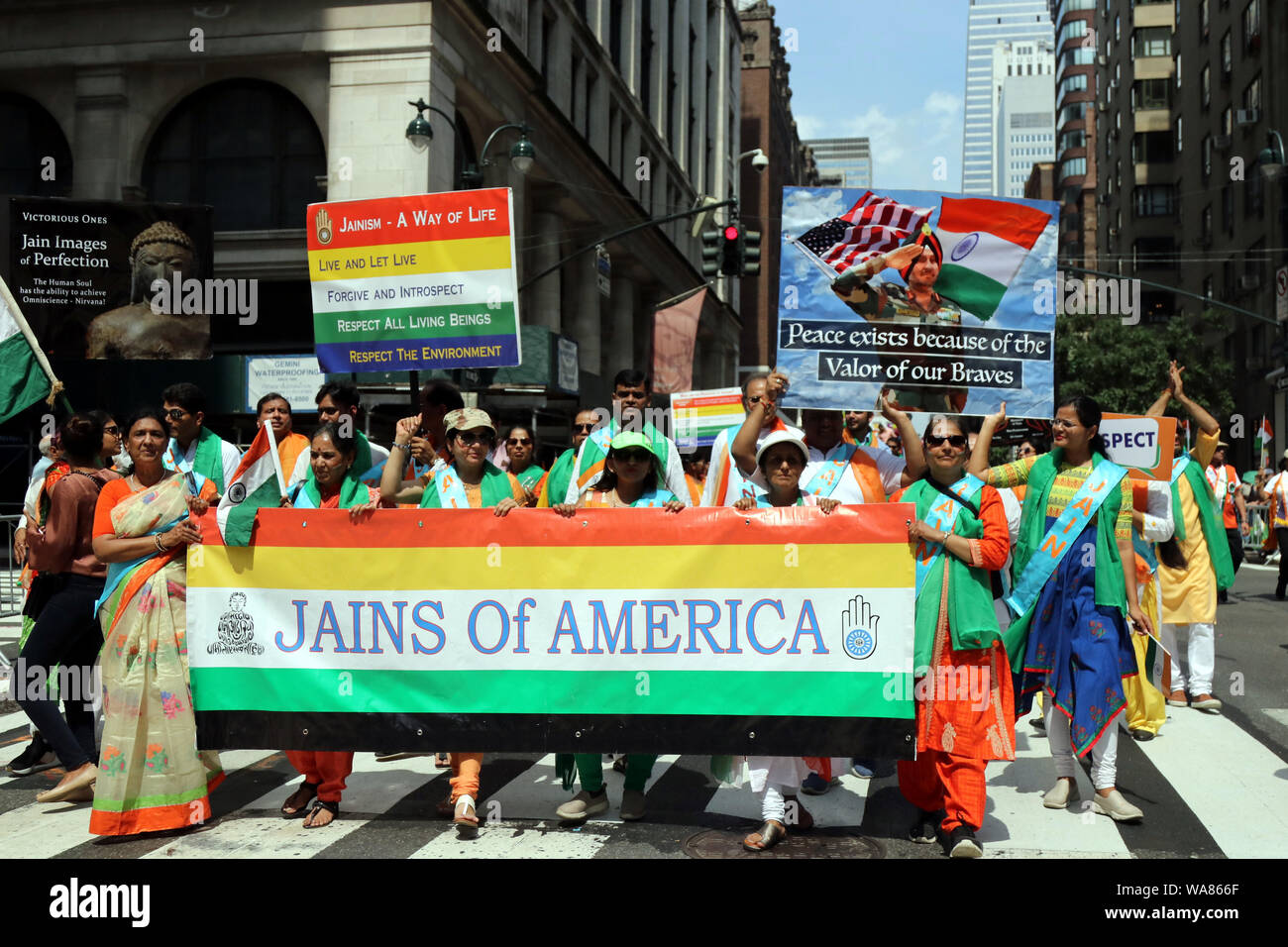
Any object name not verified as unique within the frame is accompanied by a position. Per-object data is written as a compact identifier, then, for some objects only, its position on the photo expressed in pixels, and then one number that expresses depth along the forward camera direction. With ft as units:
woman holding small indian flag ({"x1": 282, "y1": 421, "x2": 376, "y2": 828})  18.31
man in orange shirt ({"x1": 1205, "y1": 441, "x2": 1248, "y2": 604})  54.24
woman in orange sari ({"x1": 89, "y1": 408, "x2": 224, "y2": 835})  17.16
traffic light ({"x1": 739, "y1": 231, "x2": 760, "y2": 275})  61.46
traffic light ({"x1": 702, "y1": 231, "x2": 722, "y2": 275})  62.49
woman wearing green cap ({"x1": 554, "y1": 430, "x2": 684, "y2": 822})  18.16
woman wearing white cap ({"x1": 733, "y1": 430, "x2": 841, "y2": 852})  16.75
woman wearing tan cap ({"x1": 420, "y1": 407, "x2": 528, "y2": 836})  19.38
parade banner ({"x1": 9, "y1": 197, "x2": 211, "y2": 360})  46.44
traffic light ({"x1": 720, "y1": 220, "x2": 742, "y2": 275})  61.87
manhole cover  16.55
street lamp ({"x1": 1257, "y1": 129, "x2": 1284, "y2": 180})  72.79
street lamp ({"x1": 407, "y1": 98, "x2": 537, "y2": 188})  48.70
